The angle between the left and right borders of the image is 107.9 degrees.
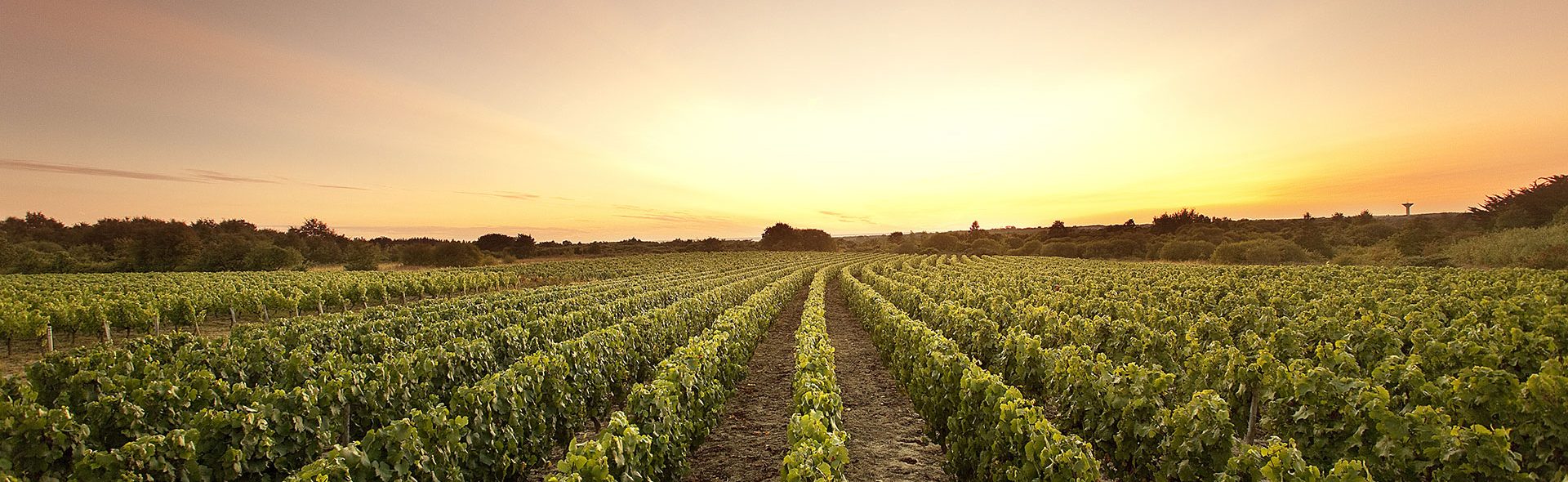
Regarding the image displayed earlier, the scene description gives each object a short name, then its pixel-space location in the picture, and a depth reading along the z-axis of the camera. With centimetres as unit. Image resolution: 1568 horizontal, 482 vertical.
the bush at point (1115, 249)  7919
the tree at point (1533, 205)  4431
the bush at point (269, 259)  6094
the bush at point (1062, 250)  8825
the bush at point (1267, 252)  5234
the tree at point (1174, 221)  9606
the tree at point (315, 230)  9406
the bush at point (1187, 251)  6725
